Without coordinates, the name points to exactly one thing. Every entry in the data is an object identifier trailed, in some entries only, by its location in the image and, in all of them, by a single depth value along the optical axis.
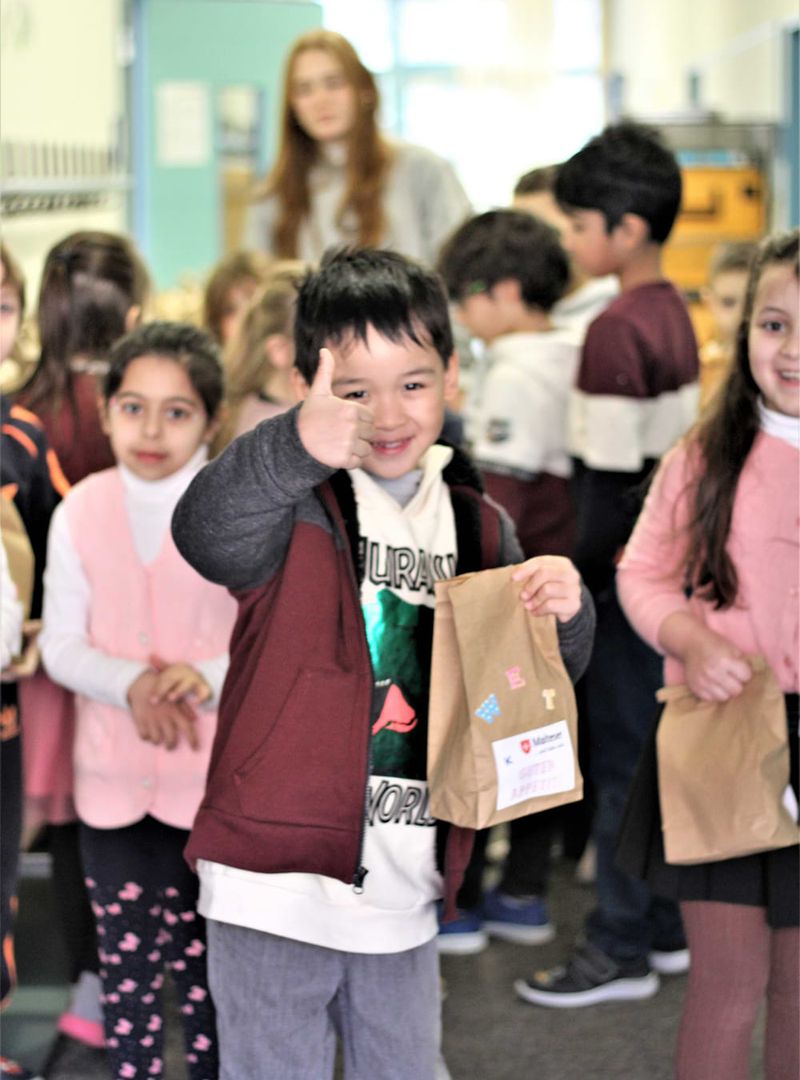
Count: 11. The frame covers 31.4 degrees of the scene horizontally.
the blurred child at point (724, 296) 3.68
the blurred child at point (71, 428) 2.44
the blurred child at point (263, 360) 2.66
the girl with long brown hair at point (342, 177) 3.49
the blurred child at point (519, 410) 2.93
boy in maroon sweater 2.71
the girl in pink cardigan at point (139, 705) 2.09
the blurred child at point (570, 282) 3.54
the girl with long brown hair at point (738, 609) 1.86
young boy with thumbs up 1.63
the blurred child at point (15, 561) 2.13
